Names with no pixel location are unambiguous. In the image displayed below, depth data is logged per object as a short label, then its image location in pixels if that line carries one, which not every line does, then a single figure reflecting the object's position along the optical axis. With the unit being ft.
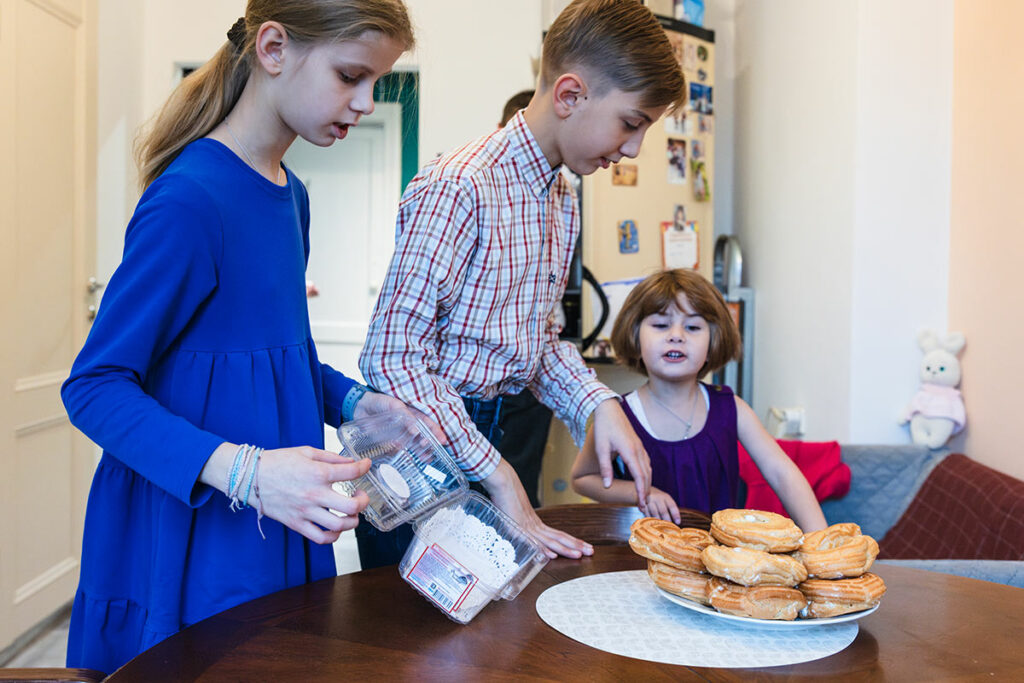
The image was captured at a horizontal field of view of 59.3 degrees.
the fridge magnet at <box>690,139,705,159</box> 12.89
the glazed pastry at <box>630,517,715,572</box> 3.38
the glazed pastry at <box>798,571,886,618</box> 3.18
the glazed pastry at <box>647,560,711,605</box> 3.34
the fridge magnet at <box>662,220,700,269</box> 12.48
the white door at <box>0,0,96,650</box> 9.18
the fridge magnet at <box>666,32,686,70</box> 12.39
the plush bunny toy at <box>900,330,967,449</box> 8.38
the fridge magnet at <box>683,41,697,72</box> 12.74
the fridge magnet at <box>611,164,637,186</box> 12.07
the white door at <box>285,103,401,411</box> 17.86
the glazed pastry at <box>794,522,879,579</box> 3.26
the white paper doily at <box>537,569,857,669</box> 3.00
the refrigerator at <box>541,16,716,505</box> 11.83
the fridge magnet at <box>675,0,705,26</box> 13.16
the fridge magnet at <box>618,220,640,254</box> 12.19
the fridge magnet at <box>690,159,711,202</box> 12.89
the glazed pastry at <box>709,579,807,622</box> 3.18
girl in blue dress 2.98
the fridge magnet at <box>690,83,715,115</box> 12.89
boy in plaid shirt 4.12
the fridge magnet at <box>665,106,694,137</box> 12.53
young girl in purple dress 6.70
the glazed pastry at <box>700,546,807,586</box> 3.21
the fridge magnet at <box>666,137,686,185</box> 12.62
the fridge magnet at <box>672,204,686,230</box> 12.62
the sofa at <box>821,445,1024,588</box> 7.02
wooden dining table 2.80
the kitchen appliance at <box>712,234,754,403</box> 12.79
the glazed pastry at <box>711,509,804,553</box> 3.28
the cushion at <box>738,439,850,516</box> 7.92
